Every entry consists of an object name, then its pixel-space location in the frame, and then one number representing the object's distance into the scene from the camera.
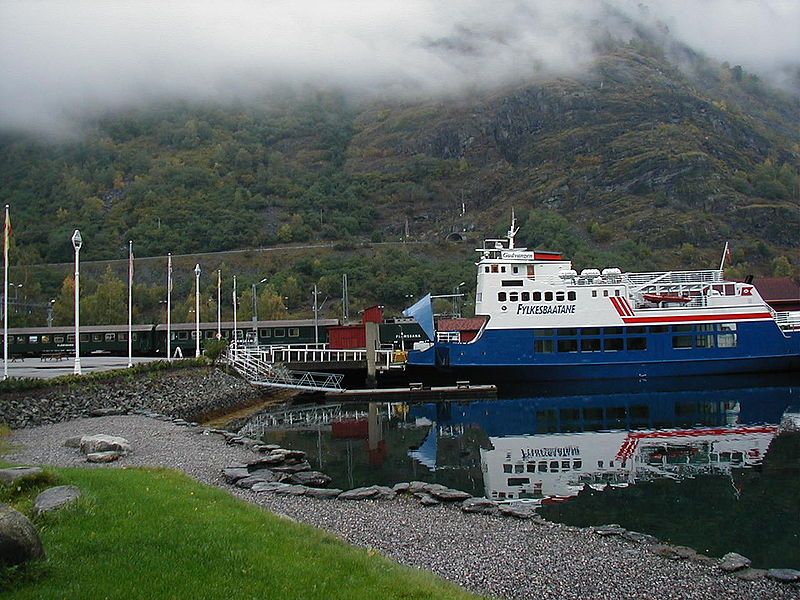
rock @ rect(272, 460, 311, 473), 15.90
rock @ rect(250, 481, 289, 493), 13.23
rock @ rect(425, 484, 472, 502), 13.34
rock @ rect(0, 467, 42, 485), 8.91
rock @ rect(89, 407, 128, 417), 23.89
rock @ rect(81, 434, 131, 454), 15.96
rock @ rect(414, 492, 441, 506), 13.11
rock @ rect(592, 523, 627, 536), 11.47
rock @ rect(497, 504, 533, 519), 12.35
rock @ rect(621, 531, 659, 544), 11.11
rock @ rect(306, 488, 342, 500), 13.35
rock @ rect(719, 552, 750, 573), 9.85
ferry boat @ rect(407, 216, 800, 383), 39.50
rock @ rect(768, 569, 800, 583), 9.59
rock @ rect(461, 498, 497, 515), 12.55
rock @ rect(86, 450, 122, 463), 15.12
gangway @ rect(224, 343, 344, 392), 35.84
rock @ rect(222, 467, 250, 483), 13.80
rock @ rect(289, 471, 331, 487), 14.84
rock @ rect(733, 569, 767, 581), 9.63
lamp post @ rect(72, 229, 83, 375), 23.38
